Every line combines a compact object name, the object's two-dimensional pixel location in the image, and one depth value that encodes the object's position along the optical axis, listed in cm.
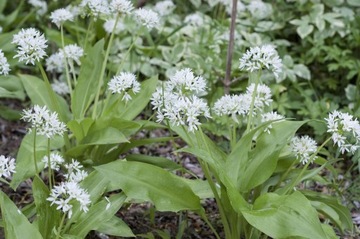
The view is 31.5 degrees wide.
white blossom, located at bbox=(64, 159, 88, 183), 271
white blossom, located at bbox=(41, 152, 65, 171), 284
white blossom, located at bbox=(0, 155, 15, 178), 254
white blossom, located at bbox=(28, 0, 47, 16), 518
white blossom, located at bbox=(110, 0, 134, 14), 342
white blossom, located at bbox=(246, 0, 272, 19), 476
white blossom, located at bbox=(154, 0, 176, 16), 466
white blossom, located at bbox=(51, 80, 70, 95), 470
